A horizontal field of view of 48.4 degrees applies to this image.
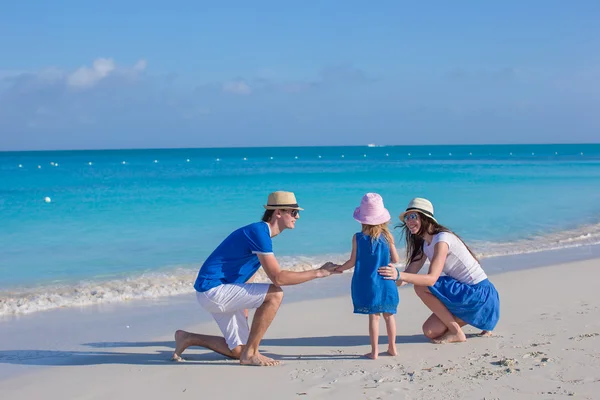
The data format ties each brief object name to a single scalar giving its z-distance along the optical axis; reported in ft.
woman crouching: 16.62
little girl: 15.16
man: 15.07
